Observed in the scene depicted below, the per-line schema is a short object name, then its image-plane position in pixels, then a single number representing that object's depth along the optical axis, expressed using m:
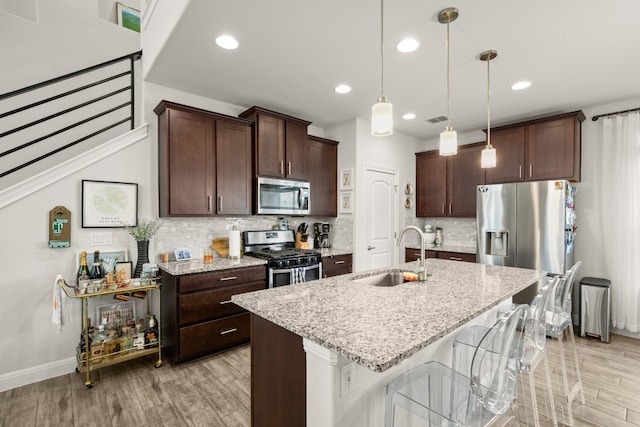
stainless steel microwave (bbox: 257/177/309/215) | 3.57
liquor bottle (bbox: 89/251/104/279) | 2.67
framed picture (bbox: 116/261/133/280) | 2.75
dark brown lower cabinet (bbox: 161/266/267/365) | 2.69
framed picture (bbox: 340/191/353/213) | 4.25
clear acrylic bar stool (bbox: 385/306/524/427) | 1.25
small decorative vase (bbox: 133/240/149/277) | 2.90
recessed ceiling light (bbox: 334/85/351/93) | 3.15
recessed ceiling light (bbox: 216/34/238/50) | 2.28
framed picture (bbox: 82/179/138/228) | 2.74
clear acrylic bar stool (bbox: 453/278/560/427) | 1.62
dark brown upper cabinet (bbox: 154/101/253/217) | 2.97
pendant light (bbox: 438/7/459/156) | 1.99
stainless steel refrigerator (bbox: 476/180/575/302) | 3.41
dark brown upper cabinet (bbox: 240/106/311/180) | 3.51
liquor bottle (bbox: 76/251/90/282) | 2.59
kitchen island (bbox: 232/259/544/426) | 1.10
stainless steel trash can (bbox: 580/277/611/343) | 3.32
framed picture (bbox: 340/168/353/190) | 4.25
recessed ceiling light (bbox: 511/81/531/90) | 3.04
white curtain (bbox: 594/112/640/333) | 3.42
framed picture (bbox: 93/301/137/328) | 2.80
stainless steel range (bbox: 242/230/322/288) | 3.27
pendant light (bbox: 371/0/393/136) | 1.72
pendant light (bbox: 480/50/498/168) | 2.38
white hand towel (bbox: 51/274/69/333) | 2.35
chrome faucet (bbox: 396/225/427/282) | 2.04
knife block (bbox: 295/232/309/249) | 4.12
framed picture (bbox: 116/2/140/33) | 3.68
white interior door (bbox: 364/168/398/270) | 4.36
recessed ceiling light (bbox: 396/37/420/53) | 2.32
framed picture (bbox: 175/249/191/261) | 3.19
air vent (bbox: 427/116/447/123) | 4.12
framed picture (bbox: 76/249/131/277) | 2.70
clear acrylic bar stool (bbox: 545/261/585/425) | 2.14
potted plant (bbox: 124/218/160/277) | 2.88
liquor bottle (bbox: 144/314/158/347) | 2.76
